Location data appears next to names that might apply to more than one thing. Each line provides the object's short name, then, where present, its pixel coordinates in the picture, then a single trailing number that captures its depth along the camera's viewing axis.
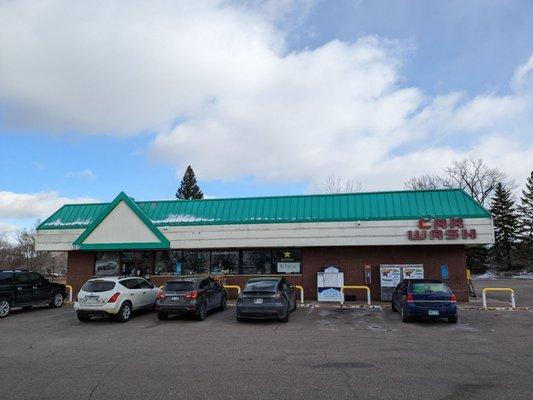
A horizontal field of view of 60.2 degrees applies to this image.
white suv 15.85
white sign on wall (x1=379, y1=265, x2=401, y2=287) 22.05
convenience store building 21.89
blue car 15.04
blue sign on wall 22.19
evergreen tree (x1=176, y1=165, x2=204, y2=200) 73.88
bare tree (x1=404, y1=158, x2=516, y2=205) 64.06
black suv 18.12
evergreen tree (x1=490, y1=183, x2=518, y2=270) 62.38
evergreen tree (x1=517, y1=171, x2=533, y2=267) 57.69
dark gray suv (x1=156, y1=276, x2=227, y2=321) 15.96
